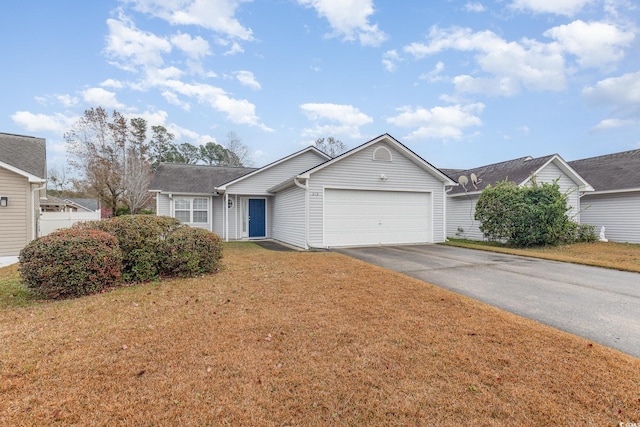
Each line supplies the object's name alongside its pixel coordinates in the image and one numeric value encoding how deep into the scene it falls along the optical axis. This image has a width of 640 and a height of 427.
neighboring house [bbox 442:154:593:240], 15.28
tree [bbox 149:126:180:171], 38.25
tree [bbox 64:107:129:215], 22.67
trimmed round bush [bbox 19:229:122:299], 5.11
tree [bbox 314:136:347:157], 41.88
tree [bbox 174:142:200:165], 41.31
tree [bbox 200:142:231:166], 42.25
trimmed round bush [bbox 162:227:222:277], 6.66
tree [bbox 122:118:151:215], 23.22
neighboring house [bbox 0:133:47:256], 9.80
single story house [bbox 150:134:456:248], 11.68
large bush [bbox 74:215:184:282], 6.39
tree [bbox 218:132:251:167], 39.94
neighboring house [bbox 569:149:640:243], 13.88
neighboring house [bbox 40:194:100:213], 26.75
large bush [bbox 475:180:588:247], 12.45
